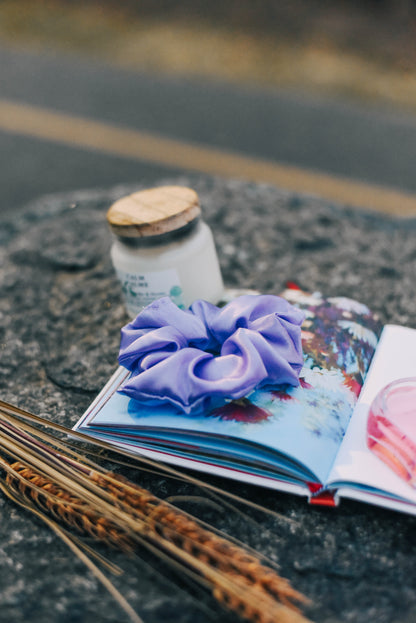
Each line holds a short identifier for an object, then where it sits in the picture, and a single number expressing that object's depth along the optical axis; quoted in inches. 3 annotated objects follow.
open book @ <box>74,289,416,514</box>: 21.4
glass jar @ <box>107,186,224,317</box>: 28.5
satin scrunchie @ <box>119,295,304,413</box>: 22.7
